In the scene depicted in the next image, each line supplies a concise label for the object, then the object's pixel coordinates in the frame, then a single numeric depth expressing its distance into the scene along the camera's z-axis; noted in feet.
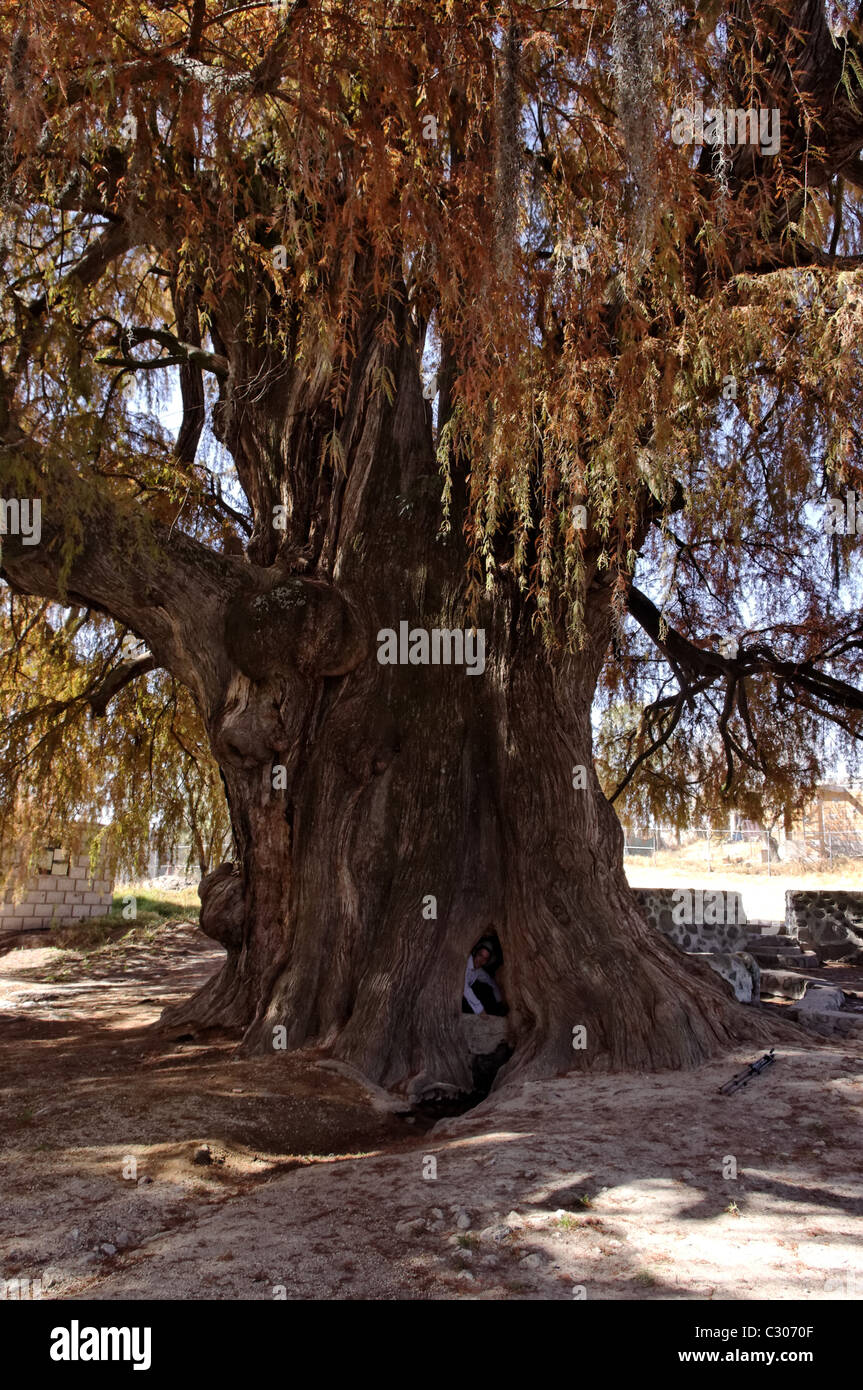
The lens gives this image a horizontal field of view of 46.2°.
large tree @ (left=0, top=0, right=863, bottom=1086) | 12.52
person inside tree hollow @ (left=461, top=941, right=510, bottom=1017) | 18.76
